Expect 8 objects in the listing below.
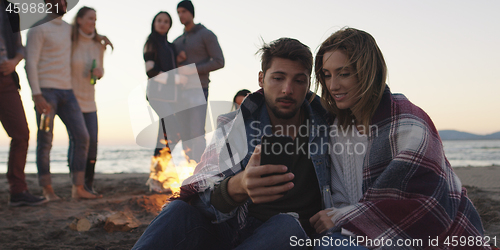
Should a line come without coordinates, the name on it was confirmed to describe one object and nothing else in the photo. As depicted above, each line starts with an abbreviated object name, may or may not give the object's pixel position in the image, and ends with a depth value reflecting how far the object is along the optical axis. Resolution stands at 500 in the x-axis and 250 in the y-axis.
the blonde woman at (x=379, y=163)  1.64
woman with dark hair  4.89
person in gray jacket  4.84
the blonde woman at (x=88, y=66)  4.89
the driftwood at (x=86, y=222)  3.50
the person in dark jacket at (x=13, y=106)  4.06
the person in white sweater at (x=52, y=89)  4.38
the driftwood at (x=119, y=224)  3.49
